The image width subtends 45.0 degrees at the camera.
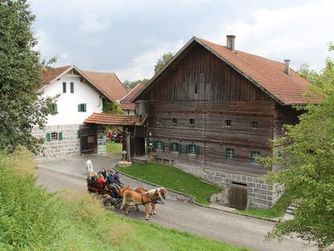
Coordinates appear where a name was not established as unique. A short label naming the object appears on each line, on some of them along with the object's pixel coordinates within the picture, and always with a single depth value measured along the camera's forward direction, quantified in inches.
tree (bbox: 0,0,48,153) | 669.3
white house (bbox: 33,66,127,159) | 1305.4
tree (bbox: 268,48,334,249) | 473.7
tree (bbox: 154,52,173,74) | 2834.6
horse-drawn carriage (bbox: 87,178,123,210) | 770.2
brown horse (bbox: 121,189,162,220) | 723.6
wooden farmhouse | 969.5
